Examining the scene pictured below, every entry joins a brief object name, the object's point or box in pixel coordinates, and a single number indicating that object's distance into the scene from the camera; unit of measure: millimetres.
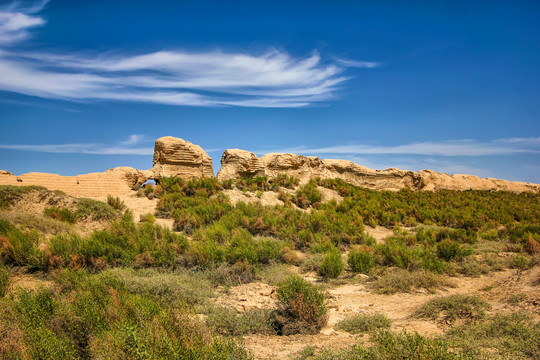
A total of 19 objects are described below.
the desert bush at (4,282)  5998
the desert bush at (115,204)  15484
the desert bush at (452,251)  10203
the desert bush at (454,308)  5371
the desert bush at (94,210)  13180
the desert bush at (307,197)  20281
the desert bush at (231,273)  8062
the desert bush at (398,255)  9211
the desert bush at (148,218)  14395
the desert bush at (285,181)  22703
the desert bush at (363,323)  5214
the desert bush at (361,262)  9126
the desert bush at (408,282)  7355
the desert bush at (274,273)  8227
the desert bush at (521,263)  8766
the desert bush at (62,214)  12430
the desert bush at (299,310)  5289
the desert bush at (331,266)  8828
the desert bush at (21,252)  8117
